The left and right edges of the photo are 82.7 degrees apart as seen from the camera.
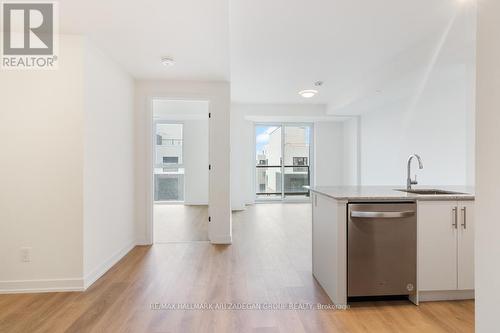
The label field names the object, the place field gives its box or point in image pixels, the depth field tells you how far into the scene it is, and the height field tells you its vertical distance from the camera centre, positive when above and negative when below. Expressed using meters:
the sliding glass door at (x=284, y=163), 8.38 +0.05
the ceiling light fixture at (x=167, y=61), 3.29 +1.22
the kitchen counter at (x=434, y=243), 2.23 -0.62
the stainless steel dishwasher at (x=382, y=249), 2.23 -0.67
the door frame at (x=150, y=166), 4.09 -0.02
